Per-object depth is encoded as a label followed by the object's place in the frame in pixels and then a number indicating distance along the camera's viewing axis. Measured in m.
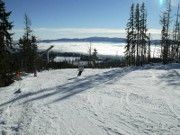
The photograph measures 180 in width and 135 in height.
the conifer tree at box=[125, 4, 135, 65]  29.86
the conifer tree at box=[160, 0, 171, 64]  26.85
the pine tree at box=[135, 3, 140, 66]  29.35
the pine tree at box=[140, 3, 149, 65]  29.40
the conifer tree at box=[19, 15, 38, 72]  28.51
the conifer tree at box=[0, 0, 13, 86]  15.18
